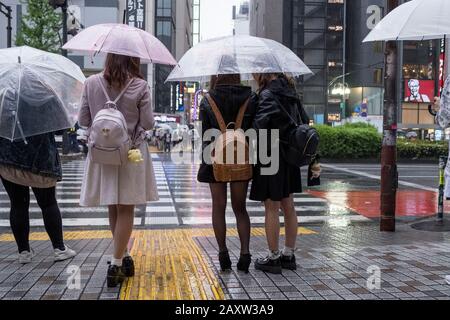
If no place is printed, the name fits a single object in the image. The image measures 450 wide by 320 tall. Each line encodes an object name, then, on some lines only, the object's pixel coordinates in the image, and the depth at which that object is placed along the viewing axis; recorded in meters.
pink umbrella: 4.27
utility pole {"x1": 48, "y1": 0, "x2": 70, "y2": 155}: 23.42
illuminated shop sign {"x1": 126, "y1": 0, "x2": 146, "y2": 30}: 51.34
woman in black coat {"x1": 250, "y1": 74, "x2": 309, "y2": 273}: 4.59
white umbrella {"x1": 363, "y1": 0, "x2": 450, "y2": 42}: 5.34
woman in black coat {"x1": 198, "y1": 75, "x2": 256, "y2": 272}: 4.61
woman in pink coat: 4.22
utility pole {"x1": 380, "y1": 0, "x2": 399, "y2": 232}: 7.45
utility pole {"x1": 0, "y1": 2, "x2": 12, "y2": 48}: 23.46
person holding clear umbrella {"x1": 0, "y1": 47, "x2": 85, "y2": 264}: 4.83
